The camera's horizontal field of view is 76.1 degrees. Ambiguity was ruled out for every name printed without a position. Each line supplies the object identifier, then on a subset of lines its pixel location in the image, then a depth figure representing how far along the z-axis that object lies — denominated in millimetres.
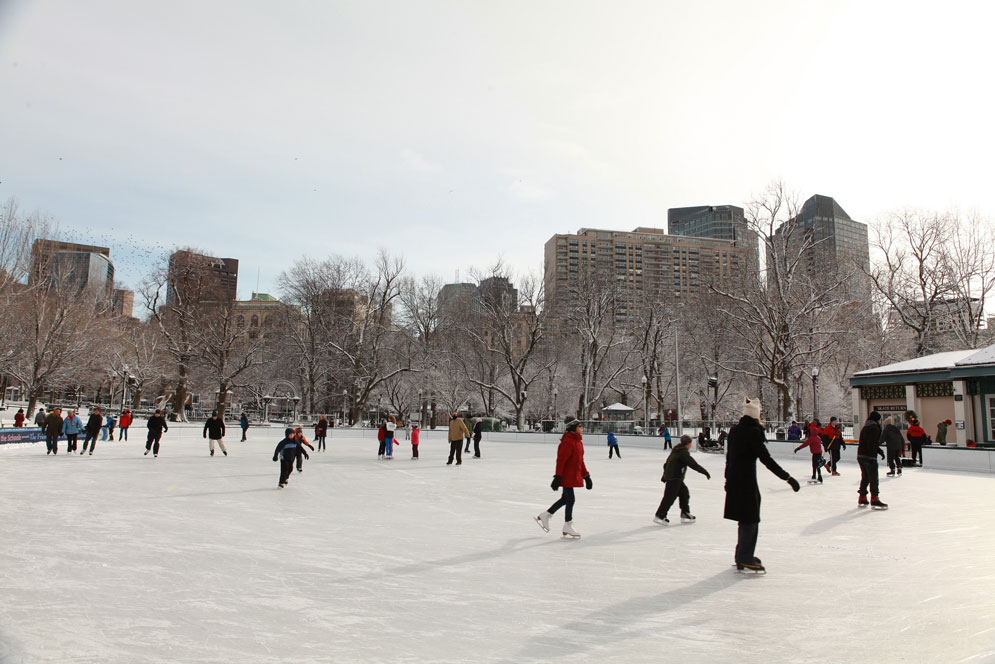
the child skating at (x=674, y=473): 9094
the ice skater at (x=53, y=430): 20828
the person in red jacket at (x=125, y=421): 27434
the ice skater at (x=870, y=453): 10617
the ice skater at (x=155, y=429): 20156
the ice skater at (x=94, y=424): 21031
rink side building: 24766
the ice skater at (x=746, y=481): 6148
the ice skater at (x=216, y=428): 20838
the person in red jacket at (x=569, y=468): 8086
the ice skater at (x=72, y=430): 21859
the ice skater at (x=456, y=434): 19781
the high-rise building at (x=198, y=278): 48281
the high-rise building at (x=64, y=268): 37688
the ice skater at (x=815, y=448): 15414
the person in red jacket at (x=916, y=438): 20359
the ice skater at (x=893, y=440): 15056
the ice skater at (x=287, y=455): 12938
